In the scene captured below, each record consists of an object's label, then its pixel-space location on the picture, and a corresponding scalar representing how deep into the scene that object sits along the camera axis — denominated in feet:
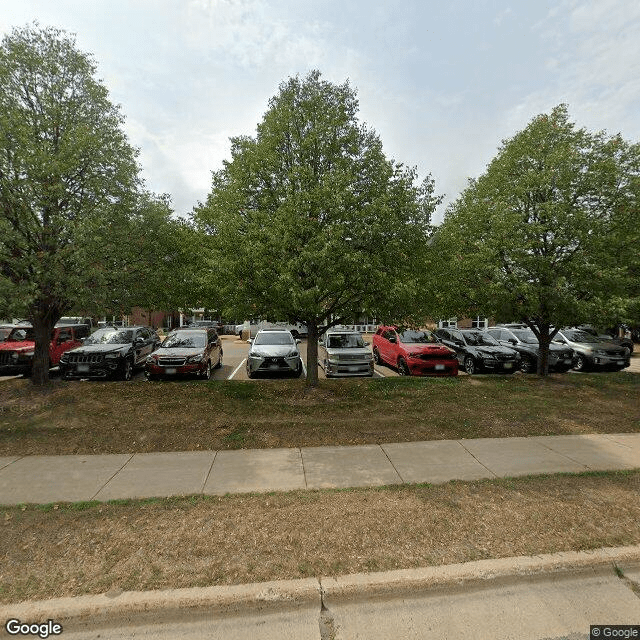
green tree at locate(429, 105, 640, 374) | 30.91
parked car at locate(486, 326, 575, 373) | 44.01
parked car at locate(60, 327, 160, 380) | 35.35
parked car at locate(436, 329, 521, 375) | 40.65
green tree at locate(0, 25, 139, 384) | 24.49
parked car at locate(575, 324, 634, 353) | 53.93
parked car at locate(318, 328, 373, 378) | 39.14
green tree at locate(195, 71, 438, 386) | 24.17
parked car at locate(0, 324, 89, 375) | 37.81
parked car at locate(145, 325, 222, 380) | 35.12
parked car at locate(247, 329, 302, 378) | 37.83
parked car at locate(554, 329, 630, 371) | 46.11
